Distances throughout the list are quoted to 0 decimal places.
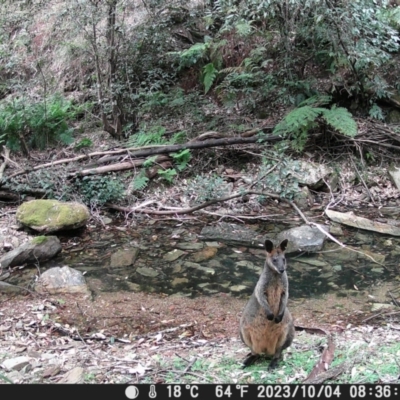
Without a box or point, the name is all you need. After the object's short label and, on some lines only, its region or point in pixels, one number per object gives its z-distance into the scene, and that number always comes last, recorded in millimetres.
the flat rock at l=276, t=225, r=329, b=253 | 6386
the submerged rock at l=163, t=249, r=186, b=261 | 6387
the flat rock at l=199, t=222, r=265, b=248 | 6762
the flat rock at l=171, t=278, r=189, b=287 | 5700
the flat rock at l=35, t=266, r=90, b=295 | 5449
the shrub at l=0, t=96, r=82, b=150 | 9625
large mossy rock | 6859
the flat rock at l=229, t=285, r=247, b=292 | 5512
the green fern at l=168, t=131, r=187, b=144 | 9292
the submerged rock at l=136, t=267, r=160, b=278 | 5941
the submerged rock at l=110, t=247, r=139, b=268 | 6242
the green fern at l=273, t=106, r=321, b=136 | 8109
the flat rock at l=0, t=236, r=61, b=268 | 6023
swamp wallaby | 3484
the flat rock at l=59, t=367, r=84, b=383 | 3342
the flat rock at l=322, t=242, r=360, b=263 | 6172
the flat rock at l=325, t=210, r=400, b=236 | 6871
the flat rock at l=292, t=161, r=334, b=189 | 8359
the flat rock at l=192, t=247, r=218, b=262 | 6332
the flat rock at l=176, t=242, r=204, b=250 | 6645
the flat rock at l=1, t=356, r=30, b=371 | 3650
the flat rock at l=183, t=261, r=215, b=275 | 5980
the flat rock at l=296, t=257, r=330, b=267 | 6035
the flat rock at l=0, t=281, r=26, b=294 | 5387
